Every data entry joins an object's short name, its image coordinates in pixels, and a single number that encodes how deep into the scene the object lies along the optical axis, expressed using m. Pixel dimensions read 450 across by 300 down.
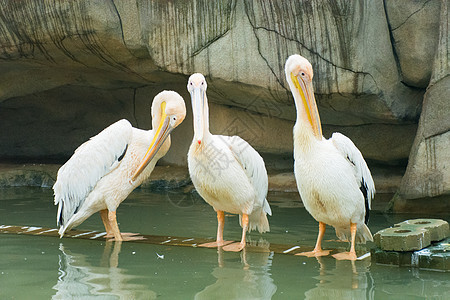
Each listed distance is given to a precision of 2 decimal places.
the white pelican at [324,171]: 9.09
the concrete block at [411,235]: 8.39
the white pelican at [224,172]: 9.97
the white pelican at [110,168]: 10.90
